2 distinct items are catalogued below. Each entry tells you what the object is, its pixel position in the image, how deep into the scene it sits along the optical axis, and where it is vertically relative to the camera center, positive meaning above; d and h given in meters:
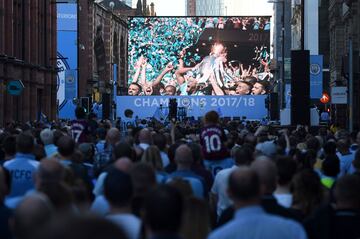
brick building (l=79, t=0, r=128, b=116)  91.81 +7.26
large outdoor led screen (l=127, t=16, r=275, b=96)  76.88 +4.78
